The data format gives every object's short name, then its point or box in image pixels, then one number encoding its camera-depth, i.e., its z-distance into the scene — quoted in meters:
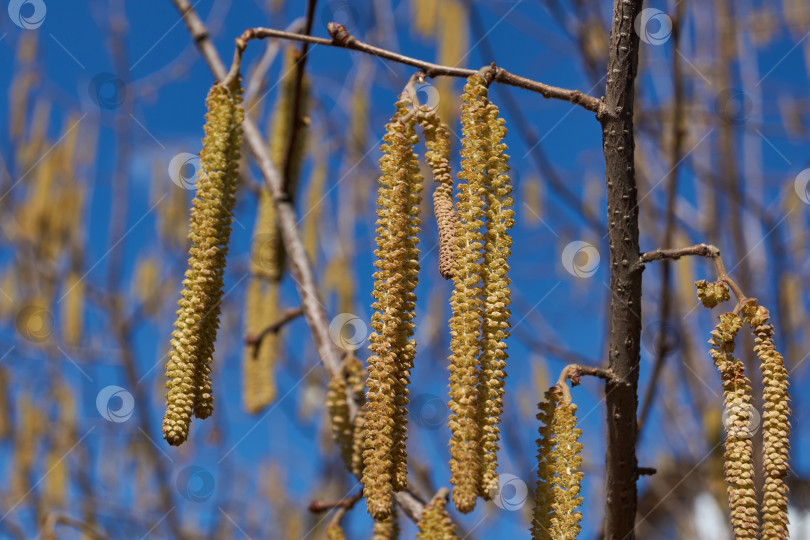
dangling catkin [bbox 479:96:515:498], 0.36
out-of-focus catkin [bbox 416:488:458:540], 0.38
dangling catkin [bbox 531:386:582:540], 0.37
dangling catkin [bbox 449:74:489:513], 0.36
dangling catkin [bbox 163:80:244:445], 0.37
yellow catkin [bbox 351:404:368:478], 0.45
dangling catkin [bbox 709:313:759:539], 0.37
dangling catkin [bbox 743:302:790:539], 0.37
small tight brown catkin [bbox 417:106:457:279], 0.37
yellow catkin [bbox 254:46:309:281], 0.54
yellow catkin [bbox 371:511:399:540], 0.42
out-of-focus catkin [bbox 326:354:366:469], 0.46
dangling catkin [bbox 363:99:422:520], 0.36
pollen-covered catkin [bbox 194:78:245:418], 0.38
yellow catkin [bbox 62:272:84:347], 1.83
